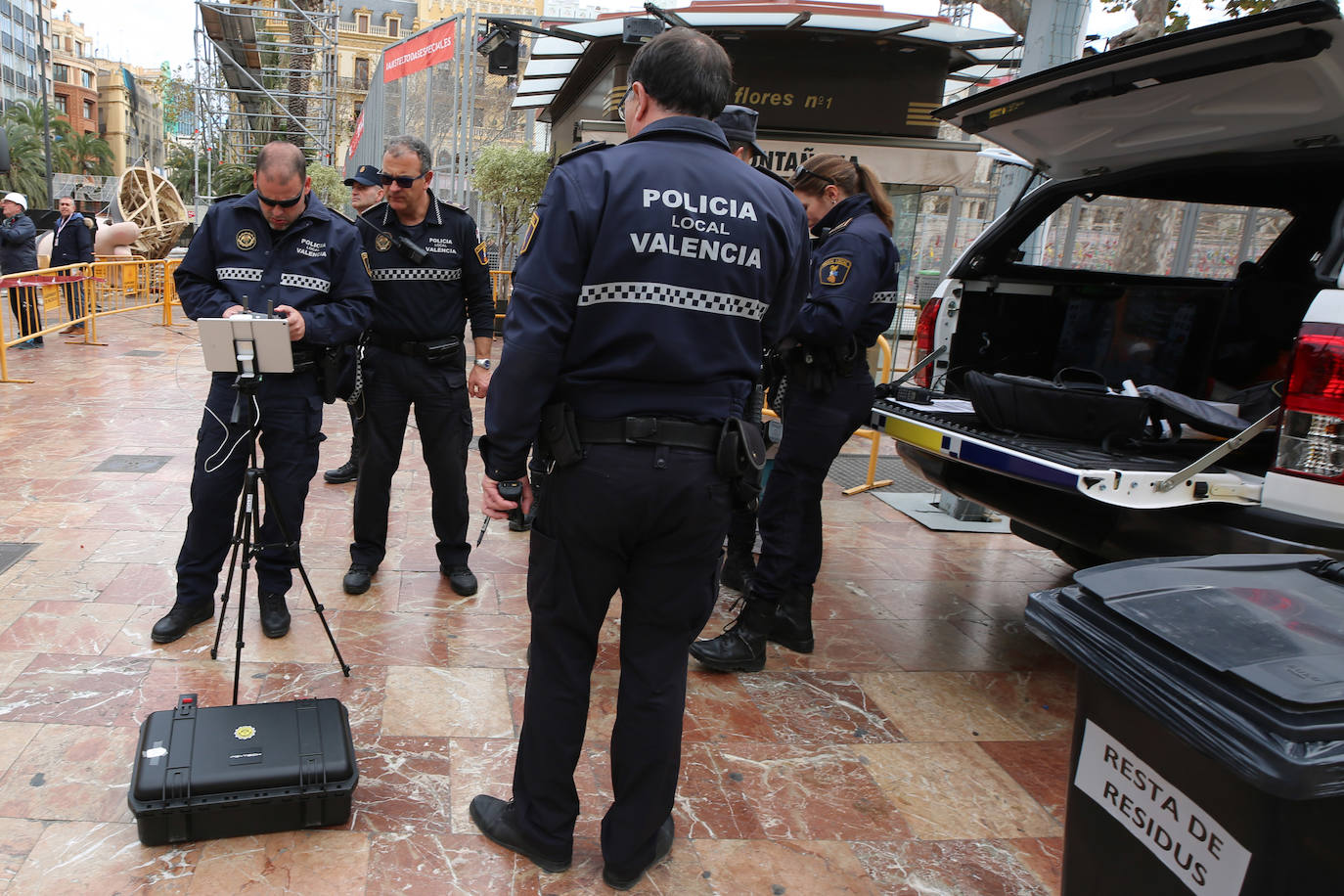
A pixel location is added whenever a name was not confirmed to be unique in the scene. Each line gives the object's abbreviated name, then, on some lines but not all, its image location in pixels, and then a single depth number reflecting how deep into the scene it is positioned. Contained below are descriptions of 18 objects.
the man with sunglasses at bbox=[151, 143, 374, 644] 3.49
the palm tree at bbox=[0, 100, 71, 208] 51.03
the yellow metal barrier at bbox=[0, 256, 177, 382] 9.97
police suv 2.72
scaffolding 22.02
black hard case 2.34
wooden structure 18.66
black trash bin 1.32
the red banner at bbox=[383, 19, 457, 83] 10.77
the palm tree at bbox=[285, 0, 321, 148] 25.36
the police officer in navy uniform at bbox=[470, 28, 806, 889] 2.09
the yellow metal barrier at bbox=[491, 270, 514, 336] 15.17
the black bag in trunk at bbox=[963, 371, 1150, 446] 3.45
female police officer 3.52
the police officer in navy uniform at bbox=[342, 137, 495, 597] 4.04
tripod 3.08
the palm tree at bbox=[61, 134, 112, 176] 62.79
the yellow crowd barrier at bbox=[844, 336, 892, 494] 6.17
